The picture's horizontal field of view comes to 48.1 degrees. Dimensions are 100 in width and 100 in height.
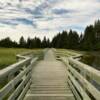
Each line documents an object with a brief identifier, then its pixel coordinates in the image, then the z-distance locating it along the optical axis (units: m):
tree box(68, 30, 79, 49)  44.78
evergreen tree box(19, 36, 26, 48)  53.29
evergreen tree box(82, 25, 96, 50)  35.96
